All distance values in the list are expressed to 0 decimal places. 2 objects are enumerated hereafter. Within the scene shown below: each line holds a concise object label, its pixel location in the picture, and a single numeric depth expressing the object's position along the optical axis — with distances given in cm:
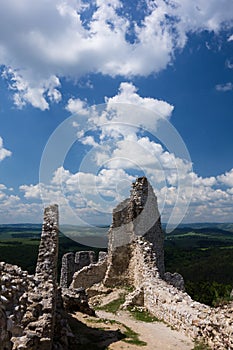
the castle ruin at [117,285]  696
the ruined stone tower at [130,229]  1845
